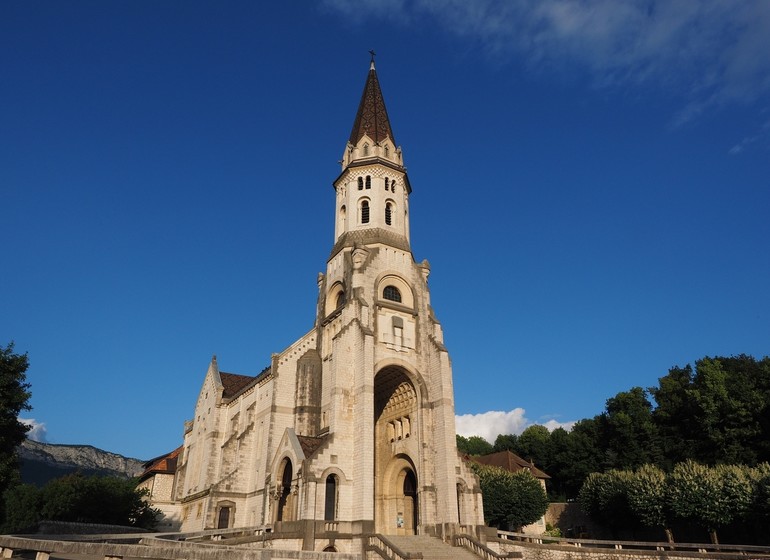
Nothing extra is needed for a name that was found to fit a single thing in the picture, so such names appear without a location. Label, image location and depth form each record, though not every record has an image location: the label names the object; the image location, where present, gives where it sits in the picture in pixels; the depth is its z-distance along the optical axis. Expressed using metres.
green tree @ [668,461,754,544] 35.75
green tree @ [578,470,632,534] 44.59
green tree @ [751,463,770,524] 33.50
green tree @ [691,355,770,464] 46.38
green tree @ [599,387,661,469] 55.03
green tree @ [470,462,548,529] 47.53
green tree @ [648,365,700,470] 52.44
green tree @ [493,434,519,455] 94.96
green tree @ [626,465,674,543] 40.03
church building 30.97
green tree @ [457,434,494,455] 106.81
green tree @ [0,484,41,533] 38.31
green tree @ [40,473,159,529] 38.09
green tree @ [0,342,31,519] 25.23
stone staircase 28.38
